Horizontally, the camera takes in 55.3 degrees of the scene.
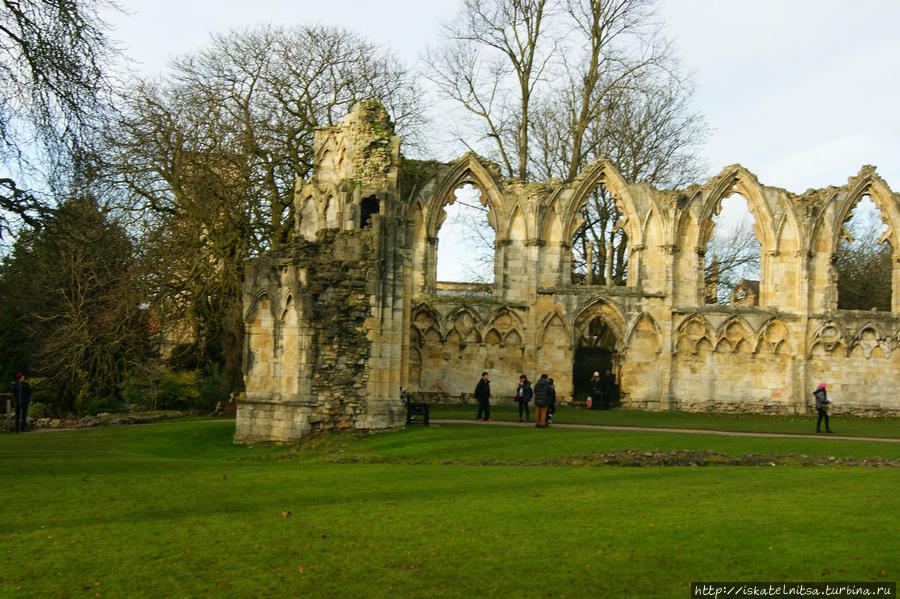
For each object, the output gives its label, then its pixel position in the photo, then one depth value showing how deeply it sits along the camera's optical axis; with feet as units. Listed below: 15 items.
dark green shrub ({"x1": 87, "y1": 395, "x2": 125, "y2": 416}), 77.20
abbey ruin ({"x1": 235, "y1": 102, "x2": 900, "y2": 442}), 86.99
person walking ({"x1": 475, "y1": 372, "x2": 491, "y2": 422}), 68.80
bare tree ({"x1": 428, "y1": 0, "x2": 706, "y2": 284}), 109.60
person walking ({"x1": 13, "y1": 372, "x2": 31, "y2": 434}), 61.31
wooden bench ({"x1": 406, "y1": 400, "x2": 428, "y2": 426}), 63.87
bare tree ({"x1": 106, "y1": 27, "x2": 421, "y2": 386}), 82.79
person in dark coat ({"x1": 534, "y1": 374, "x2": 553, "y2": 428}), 63.62
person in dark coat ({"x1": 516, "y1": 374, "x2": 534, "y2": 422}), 68.39
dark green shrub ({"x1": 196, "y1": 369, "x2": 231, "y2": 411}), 81.61
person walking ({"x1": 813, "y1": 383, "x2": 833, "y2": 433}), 66.39
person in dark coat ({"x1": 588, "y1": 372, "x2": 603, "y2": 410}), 85.10
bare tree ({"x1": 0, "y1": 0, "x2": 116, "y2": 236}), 44.57
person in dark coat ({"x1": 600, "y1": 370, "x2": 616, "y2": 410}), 88.02
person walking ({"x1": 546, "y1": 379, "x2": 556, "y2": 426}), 64.75
